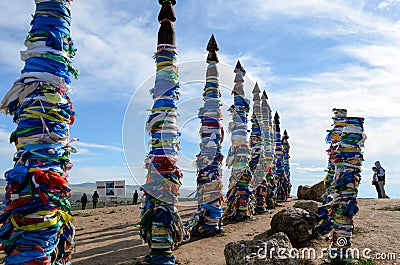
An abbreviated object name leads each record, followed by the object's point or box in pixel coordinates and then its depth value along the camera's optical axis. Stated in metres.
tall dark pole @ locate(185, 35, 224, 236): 10.24
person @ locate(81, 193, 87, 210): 23.98
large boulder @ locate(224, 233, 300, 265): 5.59
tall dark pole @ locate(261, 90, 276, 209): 17.15
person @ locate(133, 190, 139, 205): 27.42
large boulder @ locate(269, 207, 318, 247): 8.51
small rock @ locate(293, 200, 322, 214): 10.69
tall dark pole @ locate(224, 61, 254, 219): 12.78
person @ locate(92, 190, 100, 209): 25.21
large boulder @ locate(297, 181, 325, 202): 19.45
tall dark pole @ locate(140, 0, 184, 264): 6.11
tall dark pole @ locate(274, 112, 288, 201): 21.38
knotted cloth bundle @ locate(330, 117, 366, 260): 6.73
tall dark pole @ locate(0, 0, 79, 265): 3.58
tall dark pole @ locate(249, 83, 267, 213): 15.43
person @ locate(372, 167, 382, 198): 18.66
